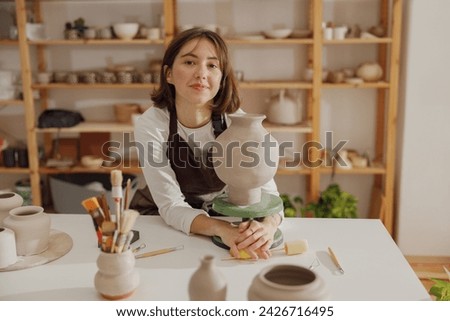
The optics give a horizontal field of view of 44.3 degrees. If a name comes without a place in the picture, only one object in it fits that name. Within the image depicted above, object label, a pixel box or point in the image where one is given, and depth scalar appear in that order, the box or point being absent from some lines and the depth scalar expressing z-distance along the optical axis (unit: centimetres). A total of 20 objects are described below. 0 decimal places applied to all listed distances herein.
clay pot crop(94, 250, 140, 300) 124
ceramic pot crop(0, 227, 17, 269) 140
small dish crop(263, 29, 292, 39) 340
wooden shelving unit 336
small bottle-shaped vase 107
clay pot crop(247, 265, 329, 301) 98
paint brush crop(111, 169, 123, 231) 126
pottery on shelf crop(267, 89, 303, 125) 354
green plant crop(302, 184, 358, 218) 339
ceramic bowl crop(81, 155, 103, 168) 359
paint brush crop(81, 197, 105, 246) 129
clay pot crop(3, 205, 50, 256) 146
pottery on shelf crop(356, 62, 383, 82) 346
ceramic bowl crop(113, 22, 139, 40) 343
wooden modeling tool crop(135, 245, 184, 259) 148
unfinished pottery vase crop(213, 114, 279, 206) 144
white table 129
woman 174
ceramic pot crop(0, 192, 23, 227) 156
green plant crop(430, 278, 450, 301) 156
